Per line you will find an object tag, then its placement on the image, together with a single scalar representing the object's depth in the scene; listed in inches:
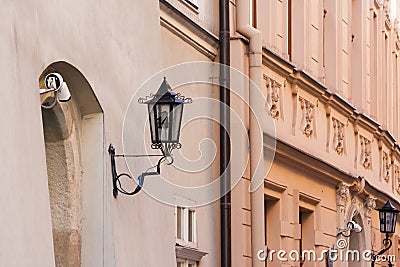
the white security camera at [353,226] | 740.0
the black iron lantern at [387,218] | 748.0
